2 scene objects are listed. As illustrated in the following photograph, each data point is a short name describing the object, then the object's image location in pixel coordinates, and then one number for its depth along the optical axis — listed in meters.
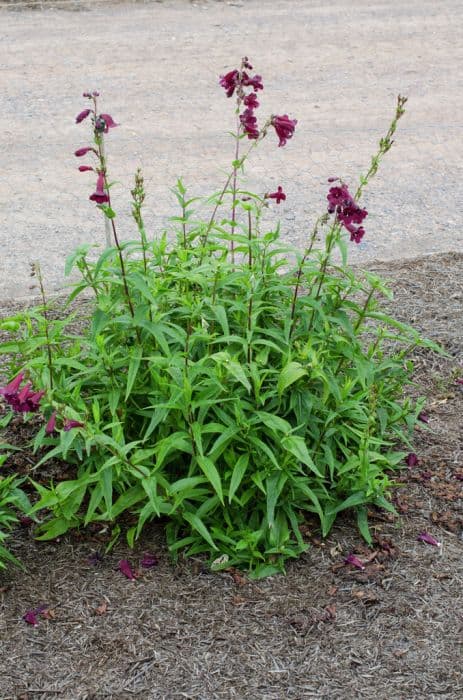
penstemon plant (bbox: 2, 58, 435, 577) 2.95
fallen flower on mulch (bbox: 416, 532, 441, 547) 3.29
